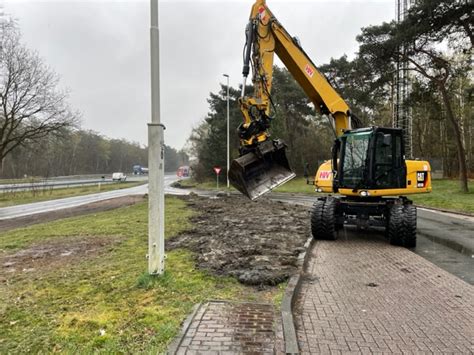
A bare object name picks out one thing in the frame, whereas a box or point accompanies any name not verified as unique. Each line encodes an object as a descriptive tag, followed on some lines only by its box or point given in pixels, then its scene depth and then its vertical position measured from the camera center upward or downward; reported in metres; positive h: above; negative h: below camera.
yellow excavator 7.84 +0.16
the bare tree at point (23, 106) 25.28 +4.96
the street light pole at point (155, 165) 4.93 +0.08
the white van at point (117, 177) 59.75 -1.14
